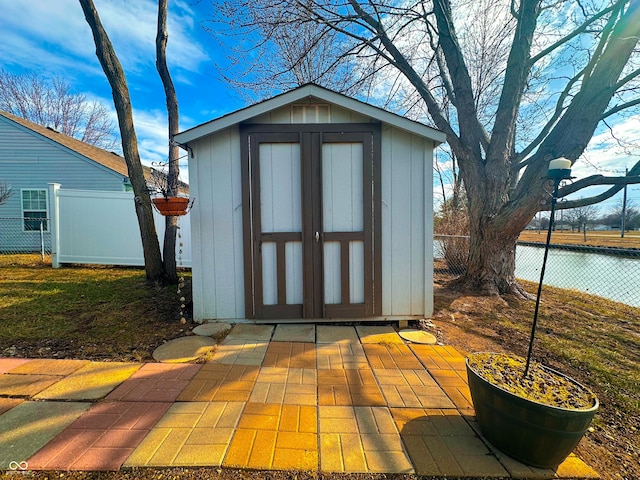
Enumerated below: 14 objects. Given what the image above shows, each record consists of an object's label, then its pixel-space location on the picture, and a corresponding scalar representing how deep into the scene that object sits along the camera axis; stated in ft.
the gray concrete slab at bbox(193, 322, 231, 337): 11.42
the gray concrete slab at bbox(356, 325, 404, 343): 11.19
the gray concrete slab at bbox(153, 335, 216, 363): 9.41
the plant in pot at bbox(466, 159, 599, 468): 5.02
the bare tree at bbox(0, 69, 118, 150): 58.29
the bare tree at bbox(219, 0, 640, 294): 14.66
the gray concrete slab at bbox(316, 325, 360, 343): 11.11
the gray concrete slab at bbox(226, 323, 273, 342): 11.10
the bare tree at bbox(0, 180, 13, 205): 31.69
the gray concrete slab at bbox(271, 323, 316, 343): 11.14
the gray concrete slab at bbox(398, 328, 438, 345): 11.17
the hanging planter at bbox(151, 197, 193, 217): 11.44
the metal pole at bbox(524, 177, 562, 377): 6.12
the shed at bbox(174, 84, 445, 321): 12.03
